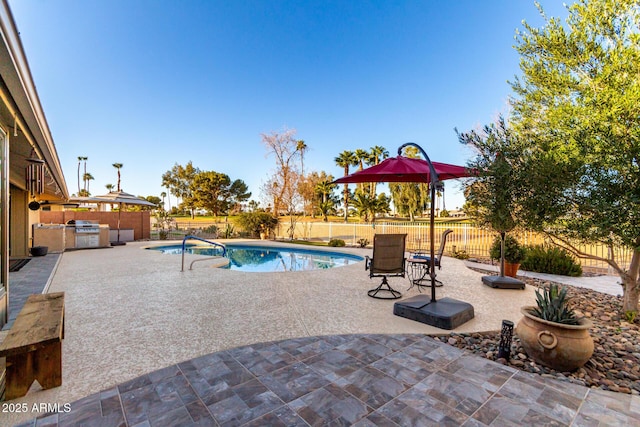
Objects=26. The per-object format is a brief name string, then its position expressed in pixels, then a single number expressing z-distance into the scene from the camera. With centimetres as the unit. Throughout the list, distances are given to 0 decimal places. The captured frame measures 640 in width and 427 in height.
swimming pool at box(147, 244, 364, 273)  959
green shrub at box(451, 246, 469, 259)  959
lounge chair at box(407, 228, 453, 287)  572
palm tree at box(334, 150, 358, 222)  2973
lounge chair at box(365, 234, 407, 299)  479
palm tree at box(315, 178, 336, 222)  2178
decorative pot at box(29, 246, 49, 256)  919
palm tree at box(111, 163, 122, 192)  4331
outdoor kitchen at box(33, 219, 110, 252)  1012
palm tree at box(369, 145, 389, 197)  2966
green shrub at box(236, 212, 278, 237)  1625
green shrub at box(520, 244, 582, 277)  690
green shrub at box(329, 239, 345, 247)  1320
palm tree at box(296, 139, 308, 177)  1936
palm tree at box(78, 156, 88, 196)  4544
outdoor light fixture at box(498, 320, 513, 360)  271
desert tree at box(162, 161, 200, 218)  4653
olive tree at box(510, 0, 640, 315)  314
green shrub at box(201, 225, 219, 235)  1702
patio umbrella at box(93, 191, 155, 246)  1226
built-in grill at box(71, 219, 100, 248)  1147
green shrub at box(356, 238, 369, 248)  1308
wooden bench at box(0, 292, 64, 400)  197
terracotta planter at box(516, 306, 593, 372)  247
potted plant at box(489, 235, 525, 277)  657
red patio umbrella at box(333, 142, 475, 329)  360
